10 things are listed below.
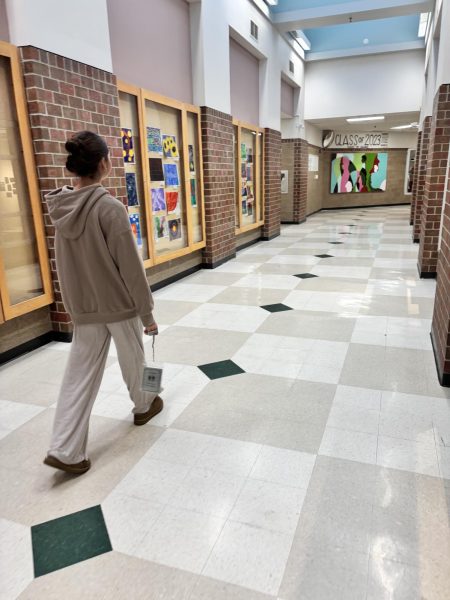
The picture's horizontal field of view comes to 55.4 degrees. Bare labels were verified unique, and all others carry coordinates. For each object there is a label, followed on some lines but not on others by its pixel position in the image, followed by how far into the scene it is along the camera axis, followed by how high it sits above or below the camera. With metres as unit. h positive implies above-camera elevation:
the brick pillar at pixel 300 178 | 10.51 +0.03
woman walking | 1.57 -0.37
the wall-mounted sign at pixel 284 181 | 10.68 -0.03
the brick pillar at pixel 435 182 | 4.36 -0.07
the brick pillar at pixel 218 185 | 5.45 -0.05
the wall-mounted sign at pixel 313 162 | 12.56 +0.49
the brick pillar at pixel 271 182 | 7.87 -0.03
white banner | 14.63 +1.27
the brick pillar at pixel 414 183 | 8.73 -0.15
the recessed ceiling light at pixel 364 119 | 11.27 +1.53
